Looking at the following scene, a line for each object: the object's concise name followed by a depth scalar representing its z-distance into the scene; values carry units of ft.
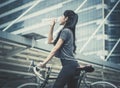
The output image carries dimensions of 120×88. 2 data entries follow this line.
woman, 13.48
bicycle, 13.80
